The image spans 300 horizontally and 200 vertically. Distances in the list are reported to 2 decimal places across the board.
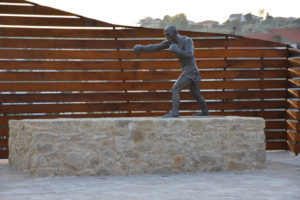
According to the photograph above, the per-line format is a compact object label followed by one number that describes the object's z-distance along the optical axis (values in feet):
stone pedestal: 53.16
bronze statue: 57.62
